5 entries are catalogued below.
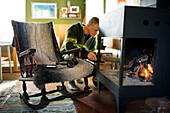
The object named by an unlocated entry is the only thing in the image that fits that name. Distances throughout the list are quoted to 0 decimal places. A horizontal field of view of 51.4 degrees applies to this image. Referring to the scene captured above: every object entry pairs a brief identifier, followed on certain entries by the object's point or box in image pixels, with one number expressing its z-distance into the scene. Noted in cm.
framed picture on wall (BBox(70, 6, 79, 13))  555
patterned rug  191
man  244
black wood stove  156
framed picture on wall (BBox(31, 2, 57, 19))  550
